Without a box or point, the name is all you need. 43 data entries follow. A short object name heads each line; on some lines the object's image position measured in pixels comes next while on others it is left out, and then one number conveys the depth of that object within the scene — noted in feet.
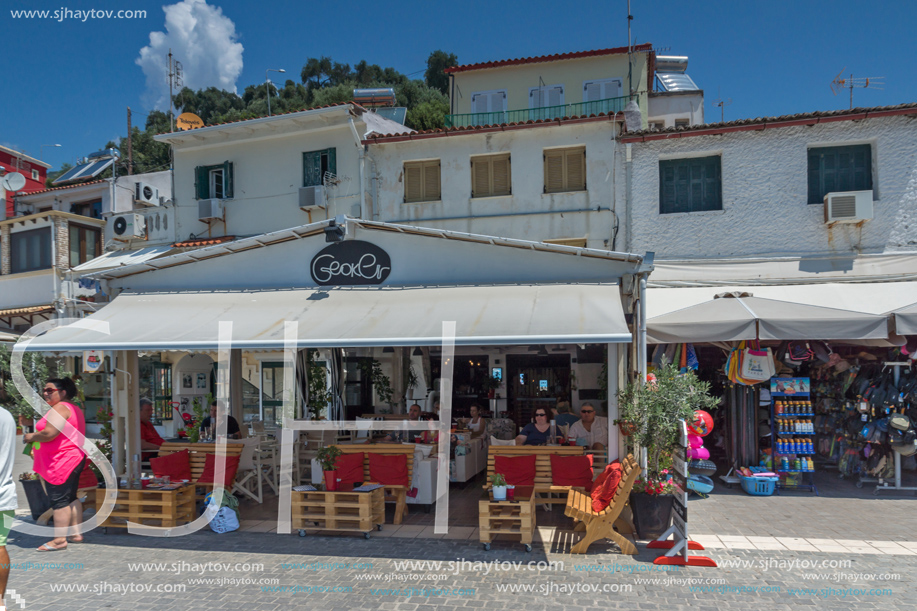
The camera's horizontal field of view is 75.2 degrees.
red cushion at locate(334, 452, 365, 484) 24.86
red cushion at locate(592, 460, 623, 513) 20.81
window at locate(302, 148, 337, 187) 52.26
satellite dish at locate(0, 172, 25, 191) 56.75
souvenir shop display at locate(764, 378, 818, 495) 28.76
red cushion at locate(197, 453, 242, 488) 25.66
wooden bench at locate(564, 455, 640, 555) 19.81
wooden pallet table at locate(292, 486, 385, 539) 22.16
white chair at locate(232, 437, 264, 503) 27.71
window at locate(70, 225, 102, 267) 65.31
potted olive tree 20.76
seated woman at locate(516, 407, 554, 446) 27.58
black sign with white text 27.07
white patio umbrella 27.12
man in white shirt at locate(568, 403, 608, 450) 27.40
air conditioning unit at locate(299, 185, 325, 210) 50.96
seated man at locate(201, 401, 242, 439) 30.58
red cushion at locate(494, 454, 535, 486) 24.43
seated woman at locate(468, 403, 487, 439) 35.12
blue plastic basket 28.19
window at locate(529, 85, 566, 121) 61.67
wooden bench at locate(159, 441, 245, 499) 27.81
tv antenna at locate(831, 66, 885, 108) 49.26
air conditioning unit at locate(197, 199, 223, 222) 54.75
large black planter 20.84
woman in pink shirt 21.35
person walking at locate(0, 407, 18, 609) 15.03
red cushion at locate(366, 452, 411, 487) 24.85
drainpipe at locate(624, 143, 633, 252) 43.45
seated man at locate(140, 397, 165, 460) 29.84
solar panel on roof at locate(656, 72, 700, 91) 82.79
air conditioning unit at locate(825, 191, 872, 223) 38.24
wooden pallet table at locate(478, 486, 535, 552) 20.30
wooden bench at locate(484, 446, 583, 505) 24.76
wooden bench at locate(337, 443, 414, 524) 25.75
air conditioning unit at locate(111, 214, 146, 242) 58.29
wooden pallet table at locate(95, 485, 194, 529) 23.25
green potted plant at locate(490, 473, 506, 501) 21.11
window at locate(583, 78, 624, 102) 60.95
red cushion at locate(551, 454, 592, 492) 24.12
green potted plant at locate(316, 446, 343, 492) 23.39
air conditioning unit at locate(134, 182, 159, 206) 59.93
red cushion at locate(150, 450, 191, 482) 26.32
